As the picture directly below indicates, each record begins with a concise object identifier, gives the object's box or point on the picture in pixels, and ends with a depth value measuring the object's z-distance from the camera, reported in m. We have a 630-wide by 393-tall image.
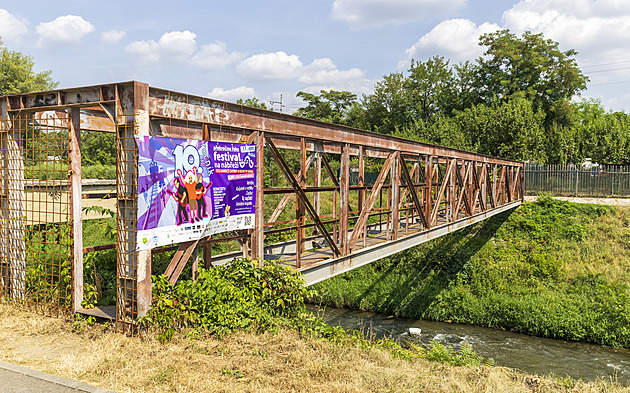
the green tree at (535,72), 45.41
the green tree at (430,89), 50.84
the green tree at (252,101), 40.09
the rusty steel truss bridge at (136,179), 5.91
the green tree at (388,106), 51.84
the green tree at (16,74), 49.25
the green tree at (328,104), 60.03
